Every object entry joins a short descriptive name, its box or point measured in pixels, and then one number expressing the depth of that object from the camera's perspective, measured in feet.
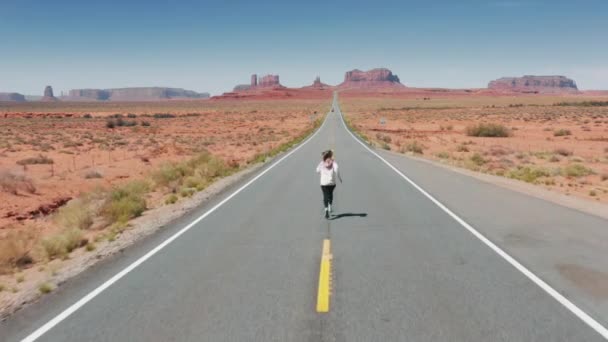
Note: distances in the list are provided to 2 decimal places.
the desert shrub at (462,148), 110.82
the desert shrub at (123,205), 38.66
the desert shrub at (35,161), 85.15
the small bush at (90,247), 28.37
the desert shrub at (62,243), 28.32
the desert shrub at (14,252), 26.37
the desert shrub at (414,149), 105.06
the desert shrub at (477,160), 86.47
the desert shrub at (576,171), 68.39
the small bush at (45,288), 20.57
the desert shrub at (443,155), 96.84
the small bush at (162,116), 298.15
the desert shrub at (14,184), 56.70
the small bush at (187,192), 49.34
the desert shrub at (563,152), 97.35
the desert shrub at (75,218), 35.94
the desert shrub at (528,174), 62.80
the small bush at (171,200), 45.47
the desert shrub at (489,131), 153.17
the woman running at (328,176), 34.94
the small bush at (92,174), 70.18
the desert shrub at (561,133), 147.64
